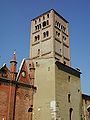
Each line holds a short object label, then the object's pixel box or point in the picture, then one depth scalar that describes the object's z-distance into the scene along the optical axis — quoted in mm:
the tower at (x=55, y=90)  20485
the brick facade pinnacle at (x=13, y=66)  20901
